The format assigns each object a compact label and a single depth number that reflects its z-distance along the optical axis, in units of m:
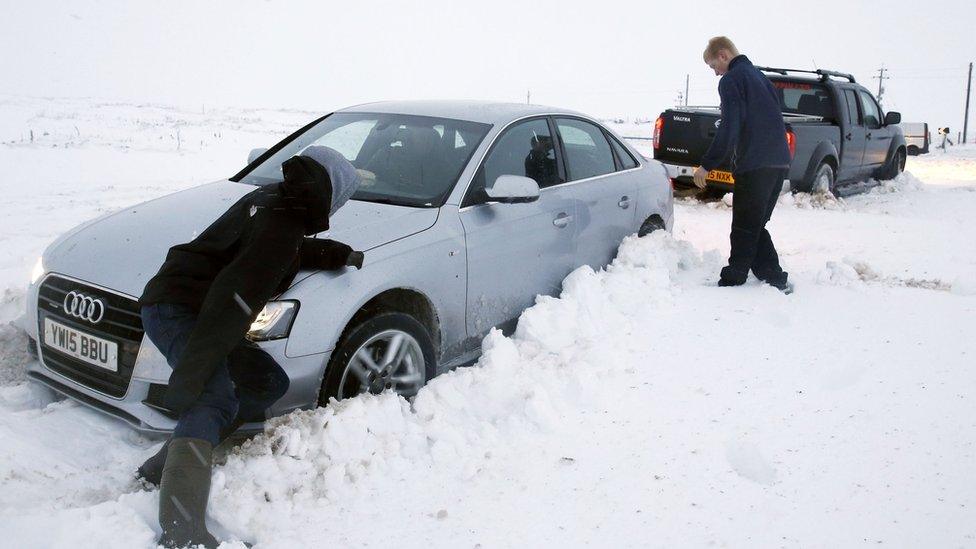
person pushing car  2.77
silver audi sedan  3.44
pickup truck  10.41
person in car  5.11
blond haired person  5.84
